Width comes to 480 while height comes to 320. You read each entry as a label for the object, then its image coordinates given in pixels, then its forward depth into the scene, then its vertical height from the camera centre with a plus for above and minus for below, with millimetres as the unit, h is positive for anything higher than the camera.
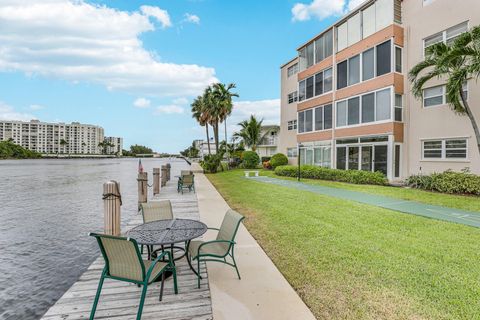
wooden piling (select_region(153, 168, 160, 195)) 14783 -1223
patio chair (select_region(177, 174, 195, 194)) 15000 -1240
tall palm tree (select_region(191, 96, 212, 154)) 38578 +7656
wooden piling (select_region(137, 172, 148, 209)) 10406 -1077
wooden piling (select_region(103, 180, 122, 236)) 6102 -1129
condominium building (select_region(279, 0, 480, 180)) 14445 +4095
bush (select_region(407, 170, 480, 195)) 12023 -1132
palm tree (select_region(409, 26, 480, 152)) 11328 +4409
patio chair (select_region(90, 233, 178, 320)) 3152 -1296
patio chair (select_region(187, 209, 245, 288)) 4312 -1514
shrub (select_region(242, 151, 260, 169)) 36312 -17
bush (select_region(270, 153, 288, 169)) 29828 -127
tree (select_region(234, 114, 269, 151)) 42406 +4418
